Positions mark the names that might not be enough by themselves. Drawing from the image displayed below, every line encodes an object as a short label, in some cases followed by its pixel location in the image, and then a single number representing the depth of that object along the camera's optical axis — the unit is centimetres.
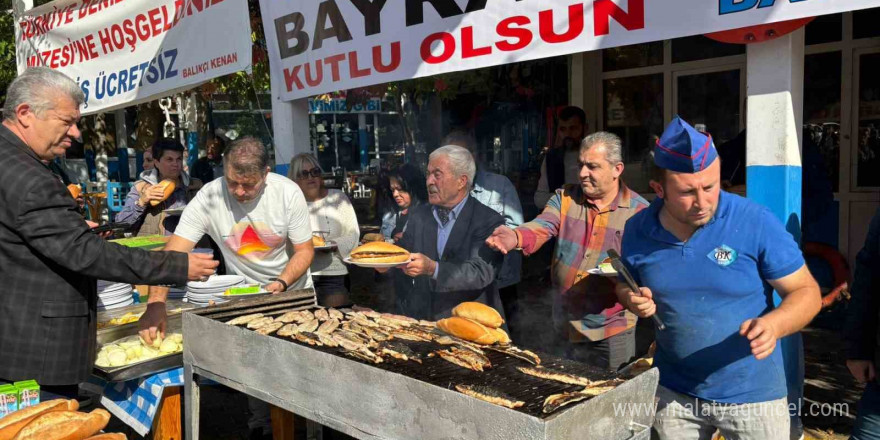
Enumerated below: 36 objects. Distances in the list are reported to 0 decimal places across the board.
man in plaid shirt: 365
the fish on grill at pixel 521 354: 281
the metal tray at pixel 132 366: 331
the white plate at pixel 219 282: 402
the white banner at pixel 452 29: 316
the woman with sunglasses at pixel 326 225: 548
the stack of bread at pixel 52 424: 215
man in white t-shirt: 415
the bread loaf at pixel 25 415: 217
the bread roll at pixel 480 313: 322
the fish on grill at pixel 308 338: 291
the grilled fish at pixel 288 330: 302
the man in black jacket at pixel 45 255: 287
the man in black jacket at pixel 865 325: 277
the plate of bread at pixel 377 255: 376
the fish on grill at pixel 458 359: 269
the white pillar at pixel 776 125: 320
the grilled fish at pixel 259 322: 314
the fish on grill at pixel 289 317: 328
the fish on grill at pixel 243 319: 321
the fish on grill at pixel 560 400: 214
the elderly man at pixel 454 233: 397
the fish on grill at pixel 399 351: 277
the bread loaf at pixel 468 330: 308
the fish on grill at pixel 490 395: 219
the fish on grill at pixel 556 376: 244
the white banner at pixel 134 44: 531
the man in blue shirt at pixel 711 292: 246
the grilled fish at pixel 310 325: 311
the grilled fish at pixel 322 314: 337
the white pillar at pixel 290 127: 561
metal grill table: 211
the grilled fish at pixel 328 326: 306
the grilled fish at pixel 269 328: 304
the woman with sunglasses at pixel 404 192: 543
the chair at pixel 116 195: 1145
